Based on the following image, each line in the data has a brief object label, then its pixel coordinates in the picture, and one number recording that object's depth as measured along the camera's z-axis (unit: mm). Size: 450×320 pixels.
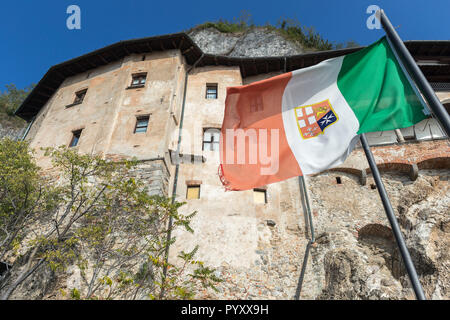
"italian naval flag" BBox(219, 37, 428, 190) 4336
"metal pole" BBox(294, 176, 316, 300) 8969
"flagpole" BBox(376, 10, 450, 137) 3330
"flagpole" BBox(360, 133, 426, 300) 3168
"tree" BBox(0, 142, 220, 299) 7828
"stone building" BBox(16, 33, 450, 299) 8914
